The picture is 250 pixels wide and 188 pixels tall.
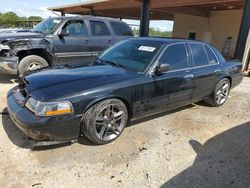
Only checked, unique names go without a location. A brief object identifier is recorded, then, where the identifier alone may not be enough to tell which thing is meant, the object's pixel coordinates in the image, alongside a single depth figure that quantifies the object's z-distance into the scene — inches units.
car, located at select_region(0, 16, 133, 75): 236.1
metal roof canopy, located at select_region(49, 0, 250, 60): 340.5
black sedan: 116.1
